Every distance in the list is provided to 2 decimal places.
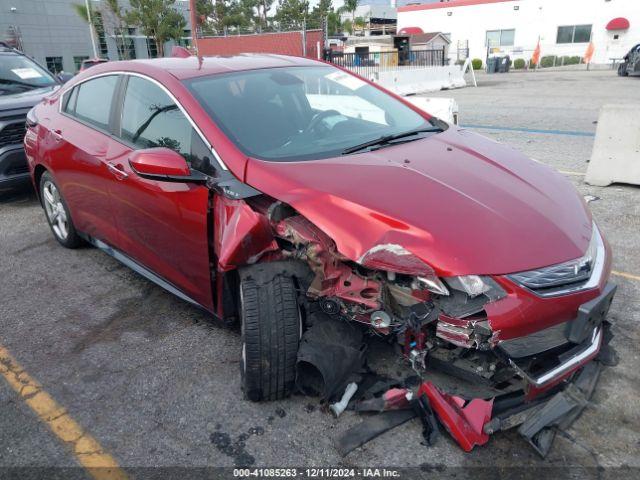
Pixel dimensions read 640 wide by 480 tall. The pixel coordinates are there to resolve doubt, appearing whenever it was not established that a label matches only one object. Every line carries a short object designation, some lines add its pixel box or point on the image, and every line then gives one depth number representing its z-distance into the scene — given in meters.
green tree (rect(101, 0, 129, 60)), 35.09
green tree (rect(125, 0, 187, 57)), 32.75
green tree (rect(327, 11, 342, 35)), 54.36
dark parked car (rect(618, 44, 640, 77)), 22.28
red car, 2.26
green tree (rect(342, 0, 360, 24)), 67.44
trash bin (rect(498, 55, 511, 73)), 33.81
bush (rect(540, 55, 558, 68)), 37.56
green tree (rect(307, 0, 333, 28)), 53.33
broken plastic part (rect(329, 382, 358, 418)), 2.58
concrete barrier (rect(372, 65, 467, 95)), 16.31
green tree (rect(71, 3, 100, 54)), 35.68
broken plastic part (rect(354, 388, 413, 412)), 2.51
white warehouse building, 36.94
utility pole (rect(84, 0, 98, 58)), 34.67
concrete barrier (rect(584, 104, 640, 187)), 5.97
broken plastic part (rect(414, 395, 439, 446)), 2.40
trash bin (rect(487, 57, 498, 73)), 33.94
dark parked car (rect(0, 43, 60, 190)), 5.90
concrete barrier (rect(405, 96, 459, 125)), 7.15
